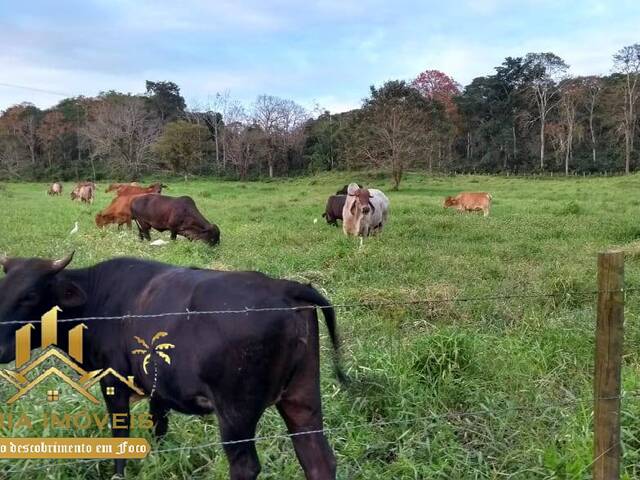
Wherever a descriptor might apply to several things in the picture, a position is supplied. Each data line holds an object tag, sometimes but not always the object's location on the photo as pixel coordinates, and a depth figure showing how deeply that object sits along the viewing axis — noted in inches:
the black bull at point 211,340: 106.0
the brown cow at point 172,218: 453.4
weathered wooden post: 110.7
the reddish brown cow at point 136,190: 612.4
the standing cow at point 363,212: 485.1
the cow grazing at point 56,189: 1209.4
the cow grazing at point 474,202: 710.1
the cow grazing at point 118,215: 561.9
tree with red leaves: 2138.3
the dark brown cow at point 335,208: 586.2
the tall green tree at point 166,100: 2283.5
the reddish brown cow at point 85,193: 947.0
